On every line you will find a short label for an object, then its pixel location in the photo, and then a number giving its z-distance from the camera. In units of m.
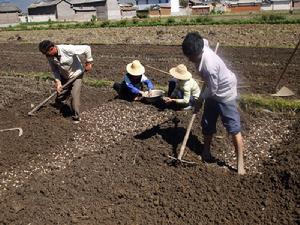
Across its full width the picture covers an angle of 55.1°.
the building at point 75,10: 48.13
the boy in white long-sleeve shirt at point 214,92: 3.14
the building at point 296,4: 48.92
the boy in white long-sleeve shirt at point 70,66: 4.84
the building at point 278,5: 49.18
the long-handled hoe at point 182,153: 3.68
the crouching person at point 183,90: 4.79
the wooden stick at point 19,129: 4.78
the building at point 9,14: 49.94
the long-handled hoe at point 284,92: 5.45
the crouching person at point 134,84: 5.37
